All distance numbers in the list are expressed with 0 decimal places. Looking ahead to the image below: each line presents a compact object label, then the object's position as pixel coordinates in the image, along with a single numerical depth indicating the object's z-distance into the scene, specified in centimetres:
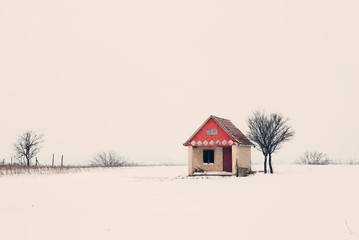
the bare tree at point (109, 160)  7574
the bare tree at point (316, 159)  7106
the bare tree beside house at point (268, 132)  3991
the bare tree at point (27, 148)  6000
